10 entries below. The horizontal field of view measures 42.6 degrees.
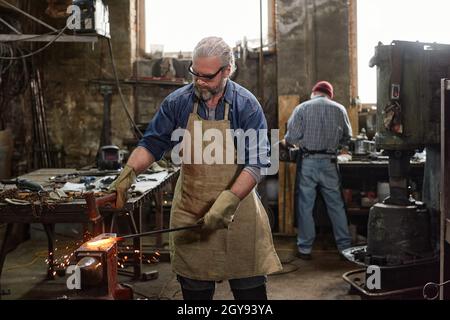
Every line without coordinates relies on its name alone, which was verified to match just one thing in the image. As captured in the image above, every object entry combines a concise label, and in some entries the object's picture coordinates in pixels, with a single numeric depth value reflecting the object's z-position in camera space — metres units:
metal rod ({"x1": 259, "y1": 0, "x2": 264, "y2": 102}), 7.35
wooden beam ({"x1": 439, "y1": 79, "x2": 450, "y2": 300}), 3.29
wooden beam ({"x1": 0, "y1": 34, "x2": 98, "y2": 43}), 5.38
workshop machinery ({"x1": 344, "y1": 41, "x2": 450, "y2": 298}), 4.36
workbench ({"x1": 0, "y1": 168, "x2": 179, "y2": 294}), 4.04
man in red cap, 6.12
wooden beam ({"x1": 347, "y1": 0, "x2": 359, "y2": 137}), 7.63
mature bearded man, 3.01
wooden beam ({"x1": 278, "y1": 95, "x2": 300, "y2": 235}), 7.11
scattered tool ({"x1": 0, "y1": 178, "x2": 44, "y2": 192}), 4.59
